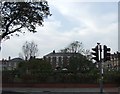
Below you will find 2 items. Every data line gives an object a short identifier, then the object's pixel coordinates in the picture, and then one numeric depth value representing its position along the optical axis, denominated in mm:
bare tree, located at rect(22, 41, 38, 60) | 32667
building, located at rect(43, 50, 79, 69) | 54524
